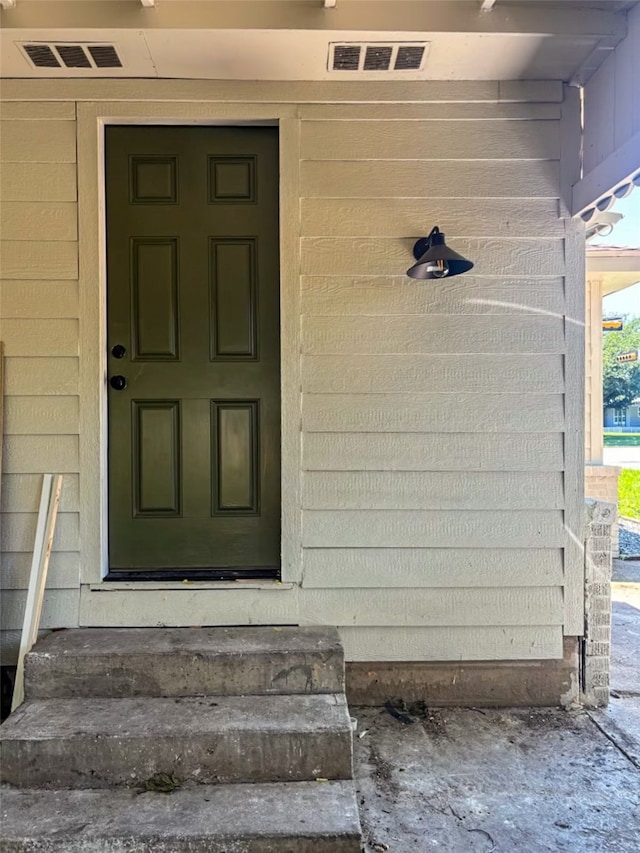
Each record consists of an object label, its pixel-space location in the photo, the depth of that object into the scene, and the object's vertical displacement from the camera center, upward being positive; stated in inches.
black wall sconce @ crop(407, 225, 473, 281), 76.4 +25.1
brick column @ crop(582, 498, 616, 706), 86.5 -32.2
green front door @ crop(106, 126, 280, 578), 86.2 +14.2
